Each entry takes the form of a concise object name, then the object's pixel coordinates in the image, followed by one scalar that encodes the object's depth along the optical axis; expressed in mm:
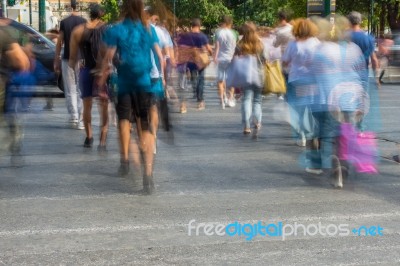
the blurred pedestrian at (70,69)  11680
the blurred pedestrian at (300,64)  9805
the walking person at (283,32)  13156
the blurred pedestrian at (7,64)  8516
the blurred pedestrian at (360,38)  10805
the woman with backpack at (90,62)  10141
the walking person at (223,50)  16245
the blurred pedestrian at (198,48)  15961
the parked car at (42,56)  18016
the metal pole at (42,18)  25317
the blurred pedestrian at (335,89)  8547
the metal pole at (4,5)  31591
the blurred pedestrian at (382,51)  19380
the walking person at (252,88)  11820
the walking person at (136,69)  8016
